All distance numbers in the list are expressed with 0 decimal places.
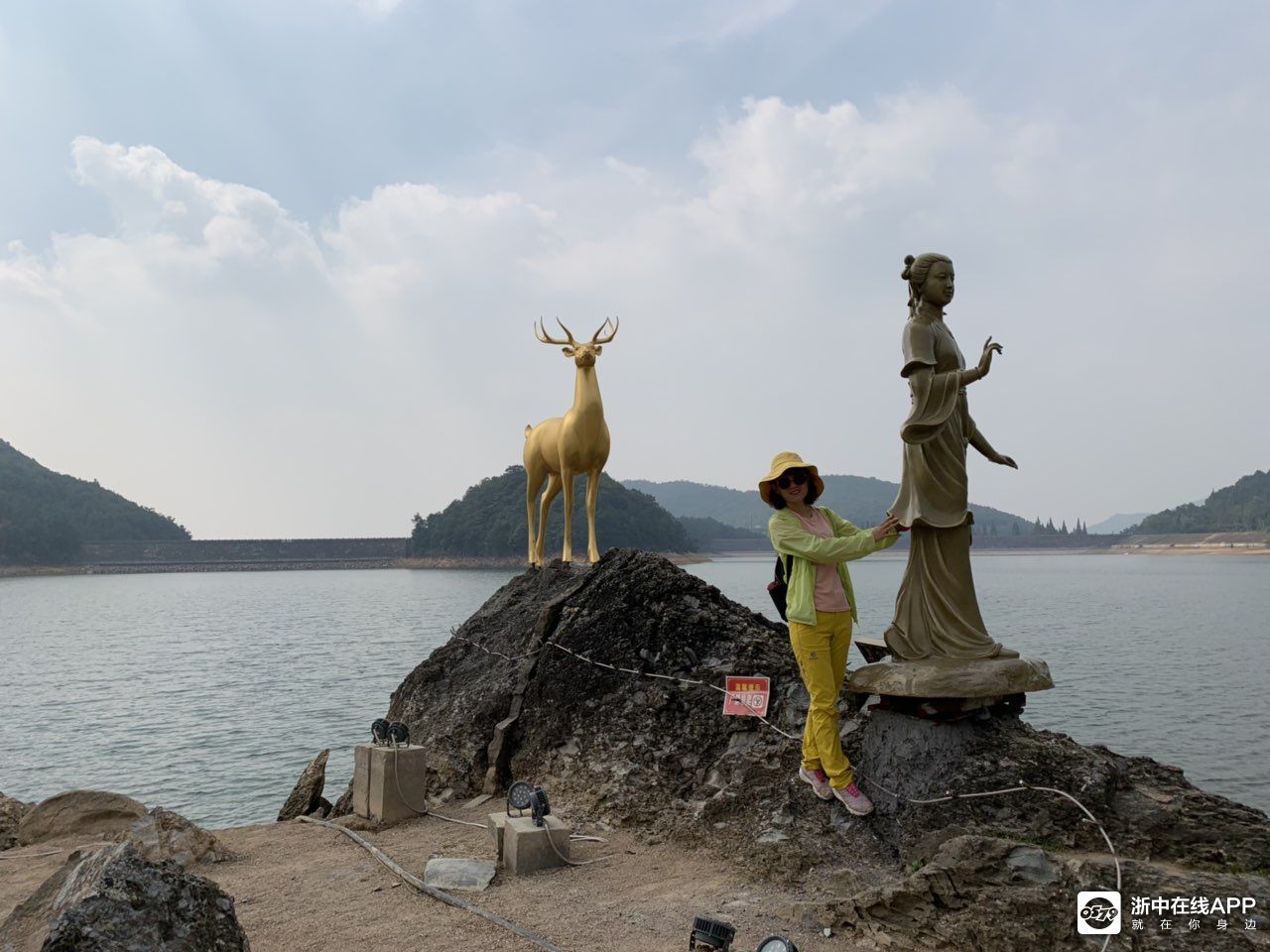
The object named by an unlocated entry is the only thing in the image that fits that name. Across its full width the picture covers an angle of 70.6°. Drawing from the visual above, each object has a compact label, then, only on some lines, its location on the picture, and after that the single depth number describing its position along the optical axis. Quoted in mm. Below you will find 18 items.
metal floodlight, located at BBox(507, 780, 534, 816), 7098
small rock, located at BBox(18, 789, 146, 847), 8922
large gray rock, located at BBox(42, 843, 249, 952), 3627
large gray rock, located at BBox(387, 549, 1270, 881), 5543
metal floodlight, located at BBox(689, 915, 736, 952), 4820
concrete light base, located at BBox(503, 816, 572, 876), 6645
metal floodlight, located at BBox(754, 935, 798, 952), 4367
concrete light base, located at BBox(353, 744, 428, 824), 8469
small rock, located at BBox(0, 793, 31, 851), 8930
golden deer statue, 11672
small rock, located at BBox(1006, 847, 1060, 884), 4844
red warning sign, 7324
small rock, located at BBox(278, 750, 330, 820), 9984
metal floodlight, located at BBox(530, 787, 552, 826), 6766
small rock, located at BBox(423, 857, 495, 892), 6418
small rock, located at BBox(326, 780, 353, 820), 9516
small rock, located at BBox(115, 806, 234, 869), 7289
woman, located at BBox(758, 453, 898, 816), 6004
